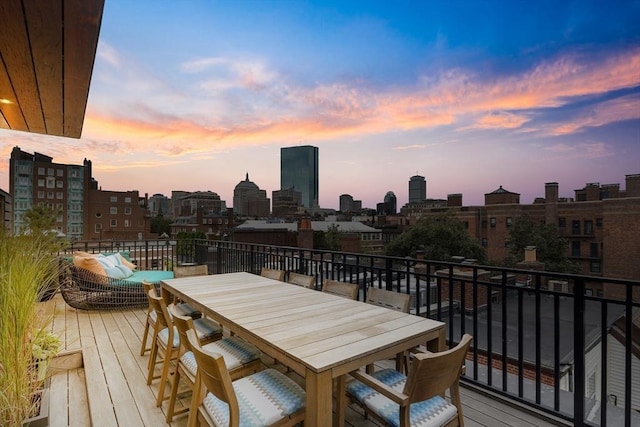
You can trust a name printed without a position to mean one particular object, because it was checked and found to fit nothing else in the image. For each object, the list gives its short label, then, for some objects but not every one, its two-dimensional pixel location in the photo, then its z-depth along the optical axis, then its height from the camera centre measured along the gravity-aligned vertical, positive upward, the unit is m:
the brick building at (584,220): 27.58 -0.70
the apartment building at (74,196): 38.69 +2.41
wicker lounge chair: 4.55 -1.14
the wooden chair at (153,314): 2.94 -1.00
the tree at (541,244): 30.20 -3.08
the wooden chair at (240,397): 1.35 -0.94
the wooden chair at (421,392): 1.32 -0.82
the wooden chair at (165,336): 2.36 -1.00
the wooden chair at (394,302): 2.30 -0.69
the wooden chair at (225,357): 1.96 -0.98
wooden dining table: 1.40 -0.68
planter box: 1.67 -1.11
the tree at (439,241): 30.75 -2.80
